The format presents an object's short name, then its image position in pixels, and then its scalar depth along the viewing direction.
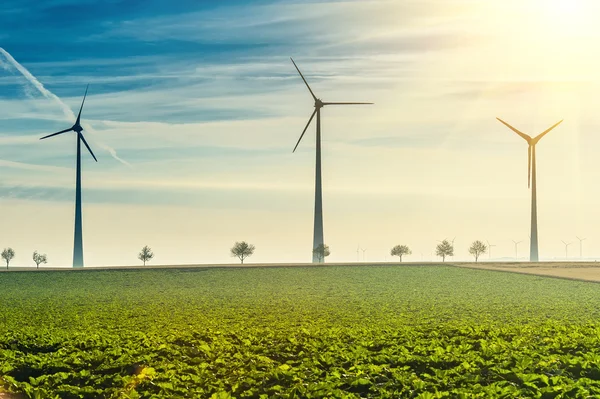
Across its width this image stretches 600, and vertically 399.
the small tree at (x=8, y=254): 197.21
